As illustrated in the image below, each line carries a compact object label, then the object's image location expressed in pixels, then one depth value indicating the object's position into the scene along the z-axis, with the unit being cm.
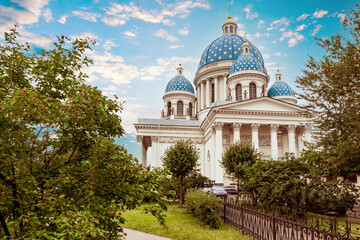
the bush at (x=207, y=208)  1098
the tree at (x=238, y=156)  1936
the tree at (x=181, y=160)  1739
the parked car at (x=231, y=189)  2651
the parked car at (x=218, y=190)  2193
